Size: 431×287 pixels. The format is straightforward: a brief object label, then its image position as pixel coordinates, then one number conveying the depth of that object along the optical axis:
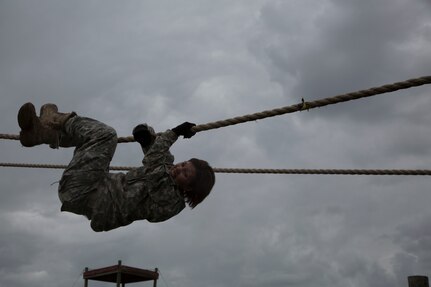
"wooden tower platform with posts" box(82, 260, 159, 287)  13.35
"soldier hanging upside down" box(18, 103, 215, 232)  3.86
